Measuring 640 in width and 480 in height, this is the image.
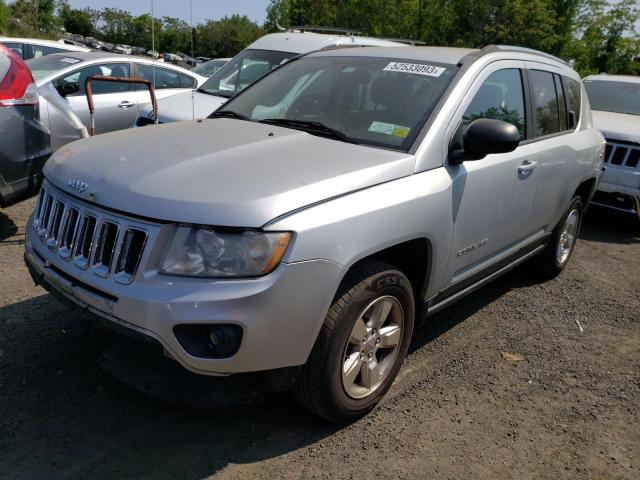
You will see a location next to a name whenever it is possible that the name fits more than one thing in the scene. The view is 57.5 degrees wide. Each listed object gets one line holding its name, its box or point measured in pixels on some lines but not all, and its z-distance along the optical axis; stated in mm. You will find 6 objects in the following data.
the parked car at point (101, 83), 7516
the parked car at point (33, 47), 10852
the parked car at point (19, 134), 4754
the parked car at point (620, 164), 6977
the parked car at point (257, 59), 7566
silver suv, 2324
